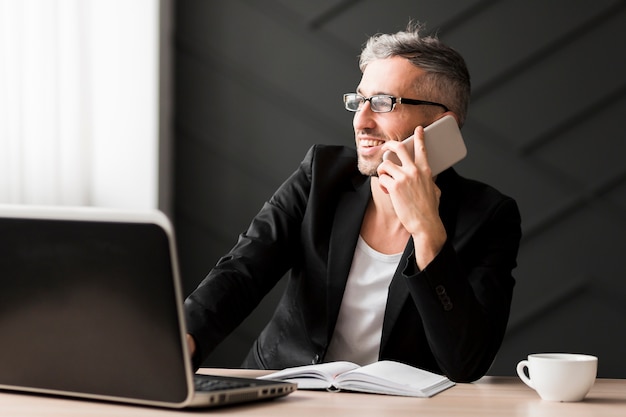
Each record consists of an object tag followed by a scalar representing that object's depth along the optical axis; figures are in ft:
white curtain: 7.92
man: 5.56
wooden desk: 4.45
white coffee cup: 4.77
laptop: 4.28
